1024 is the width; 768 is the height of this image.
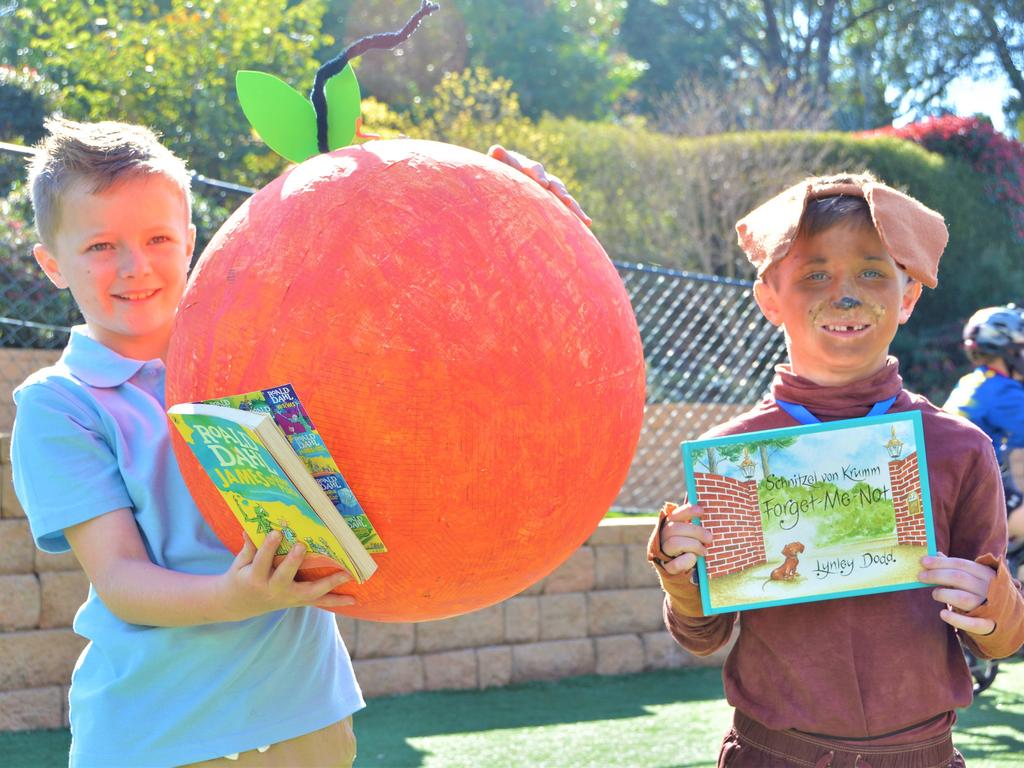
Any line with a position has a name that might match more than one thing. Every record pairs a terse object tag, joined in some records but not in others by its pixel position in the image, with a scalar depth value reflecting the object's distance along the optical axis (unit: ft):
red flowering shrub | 53.52
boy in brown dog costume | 7.79
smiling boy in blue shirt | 7.14
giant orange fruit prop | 5.97
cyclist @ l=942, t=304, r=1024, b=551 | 19.39
